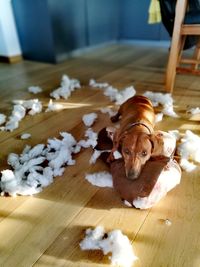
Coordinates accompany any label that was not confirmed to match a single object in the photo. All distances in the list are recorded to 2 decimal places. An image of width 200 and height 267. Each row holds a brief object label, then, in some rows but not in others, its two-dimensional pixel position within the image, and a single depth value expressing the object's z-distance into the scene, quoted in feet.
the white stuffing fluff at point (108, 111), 5.45
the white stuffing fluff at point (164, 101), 5.31
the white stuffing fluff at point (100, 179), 3.44
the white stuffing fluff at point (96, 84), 7.18
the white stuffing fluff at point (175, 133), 4.36
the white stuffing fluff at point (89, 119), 5.02
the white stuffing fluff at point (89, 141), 4.30
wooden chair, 5.55
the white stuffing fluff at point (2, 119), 5.21
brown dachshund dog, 3.04
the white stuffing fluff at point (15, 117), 5.01
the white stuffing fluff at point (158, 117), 5.05
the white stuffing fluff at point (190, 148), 3.91
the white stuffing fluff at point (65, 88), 6.47
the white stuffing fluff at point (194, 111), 5.34
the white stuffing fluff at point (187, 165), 3.69
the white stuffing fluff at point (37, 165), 3.37
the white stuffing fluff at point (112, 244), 2.43
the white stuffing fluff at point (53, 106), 5.77
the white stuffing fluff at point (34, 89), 6.86
